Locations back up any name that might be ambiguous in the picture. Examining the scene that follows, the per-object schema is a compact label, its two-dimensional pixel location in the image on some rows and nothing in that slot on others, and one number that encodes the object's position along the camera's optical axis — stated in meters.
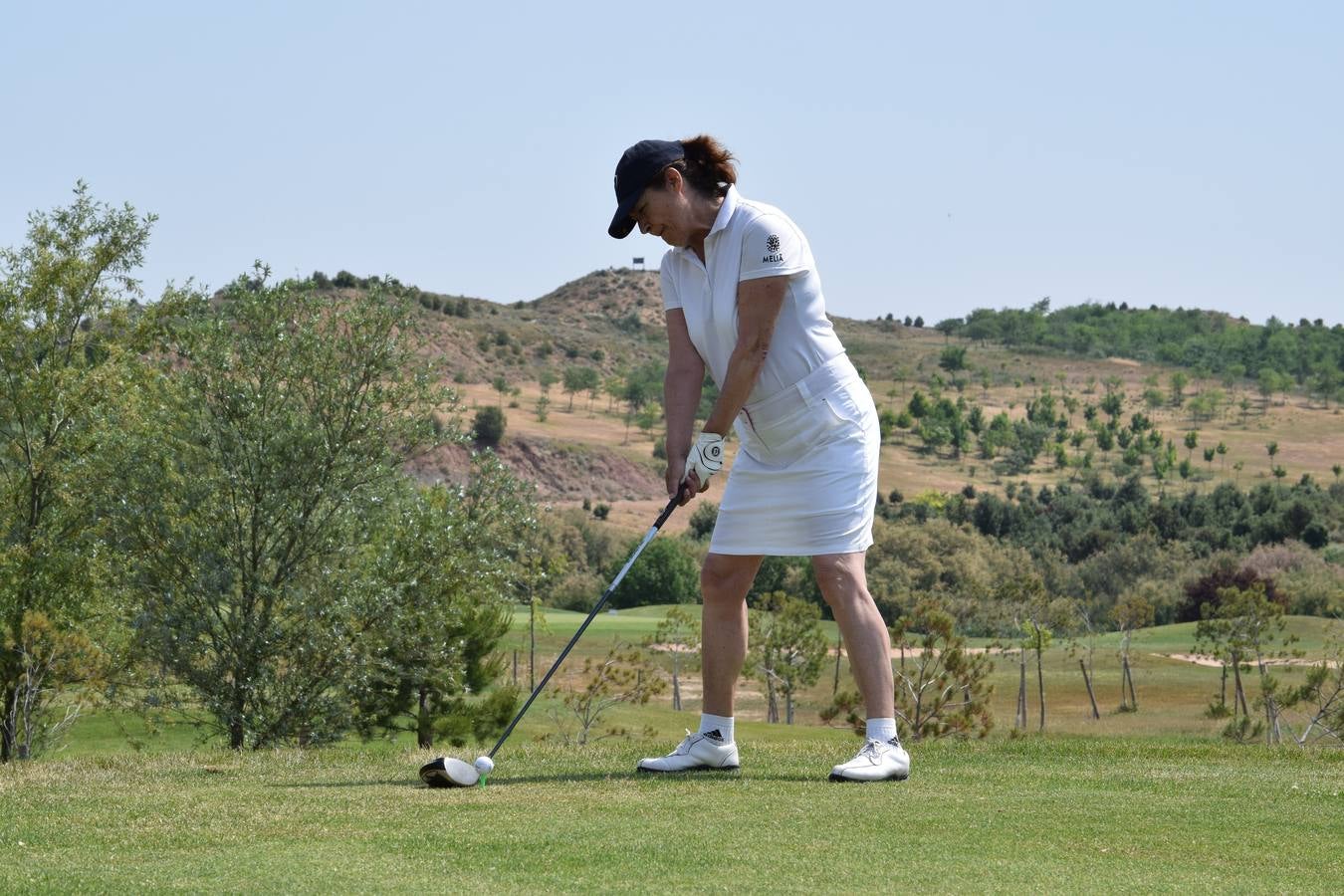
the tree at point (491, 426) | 116.69
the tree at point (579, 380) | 150.38
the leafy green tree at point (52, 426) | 20.89
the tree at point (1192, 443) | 135.12
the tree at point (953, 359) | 171.50
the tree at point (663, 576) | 81.75
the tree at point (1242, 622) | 39.97
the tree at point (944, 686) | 25.53
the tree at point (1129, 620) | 45.66
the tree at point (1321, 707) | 26.18
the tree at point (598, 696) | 33.99
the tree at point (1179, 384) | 167.00
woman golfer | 5.88
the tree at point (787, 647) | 43.75
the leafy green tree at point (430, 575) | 17.89
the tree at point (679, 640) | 44.55
